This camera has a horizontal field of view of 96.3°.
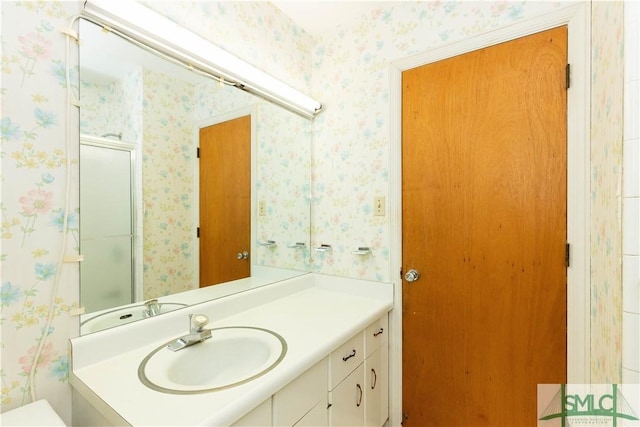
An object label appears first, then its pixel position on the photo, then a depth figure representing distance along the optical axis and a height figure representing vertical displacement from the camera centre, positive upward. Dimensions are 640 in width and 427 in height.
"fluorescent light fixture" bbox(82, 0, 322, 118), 0.96 +0.68
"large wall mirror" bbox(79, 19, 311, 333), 0.99 +0.11
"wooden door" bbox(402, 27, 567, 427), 1.24 -0.10
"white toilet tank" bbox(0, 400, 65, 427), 0.72 -0.54
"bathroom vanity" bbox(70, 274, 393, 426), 0.75 -0.50
